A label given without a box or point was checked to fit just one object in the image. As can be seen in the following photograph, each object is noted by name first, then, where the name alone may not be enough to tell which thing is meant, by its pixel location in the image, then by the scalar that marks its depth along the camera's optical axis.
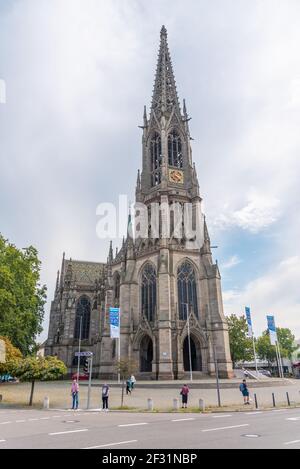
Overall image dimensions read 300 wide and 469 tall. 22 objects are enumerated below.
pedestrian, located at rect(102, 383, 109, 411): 18.66
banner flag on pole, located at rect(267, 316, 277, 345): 36.72
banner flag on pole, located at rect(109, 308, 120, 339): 29.17
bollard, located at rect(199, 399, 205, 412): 17.37
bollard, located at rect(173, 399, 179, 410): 17.89
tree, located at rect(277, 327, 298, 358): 81.42
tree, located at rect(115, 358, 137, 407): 23.86
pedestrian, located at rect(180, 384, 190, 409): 18.27
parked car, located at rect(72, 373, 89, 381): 46.53
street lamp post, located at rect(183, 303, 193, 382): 35.62
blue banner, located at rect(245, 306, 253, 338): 38.25
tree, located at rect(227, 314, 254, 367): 59.38
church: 39.72
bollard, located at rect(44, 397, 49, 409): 19.61
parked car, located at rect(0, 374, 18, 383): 48.01
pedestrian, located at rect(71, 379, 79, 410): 19.17
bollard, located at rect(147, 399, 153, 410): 17.77
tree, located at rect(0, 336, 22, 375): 23.55
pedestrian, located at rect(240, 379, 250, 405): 19.88
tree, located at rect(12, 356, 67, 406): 21.53
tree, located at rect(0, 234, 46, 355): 29.98
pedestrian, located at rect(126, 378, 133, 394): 27.33
